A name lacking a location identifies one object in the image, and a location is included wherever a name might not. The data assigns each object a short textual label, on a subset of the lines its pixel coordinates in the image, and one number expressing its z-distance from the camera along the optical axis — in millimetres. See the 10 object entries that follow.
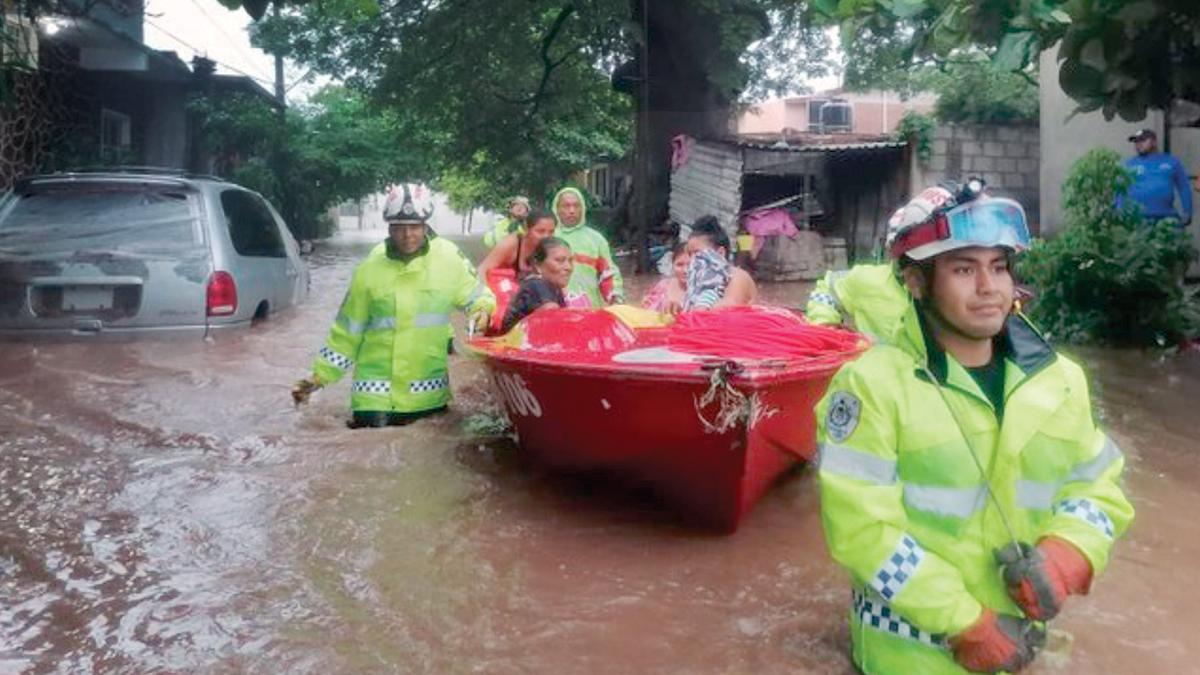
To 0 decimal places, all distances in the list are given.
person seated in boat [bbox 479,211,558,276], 7882
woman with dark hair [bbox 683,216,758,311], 6805
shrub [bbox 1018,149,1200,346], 9320
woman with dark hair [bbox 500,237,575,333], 6258
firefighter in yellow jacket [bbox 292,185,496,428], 6215
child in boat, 7266
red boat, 4523
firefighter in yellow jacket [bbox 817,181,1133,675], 2547
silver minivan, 8109
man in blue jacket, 10273
